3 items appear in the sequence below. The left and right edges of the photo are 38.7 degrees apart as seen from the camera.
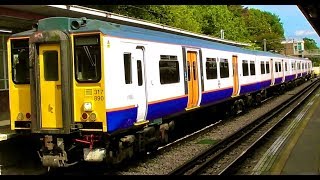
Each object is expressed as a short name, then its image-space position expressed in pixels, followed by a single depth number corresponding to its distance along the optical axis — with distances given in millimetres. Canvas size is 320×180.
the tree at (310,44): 166625
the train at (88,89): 8500
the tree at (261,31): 88250
